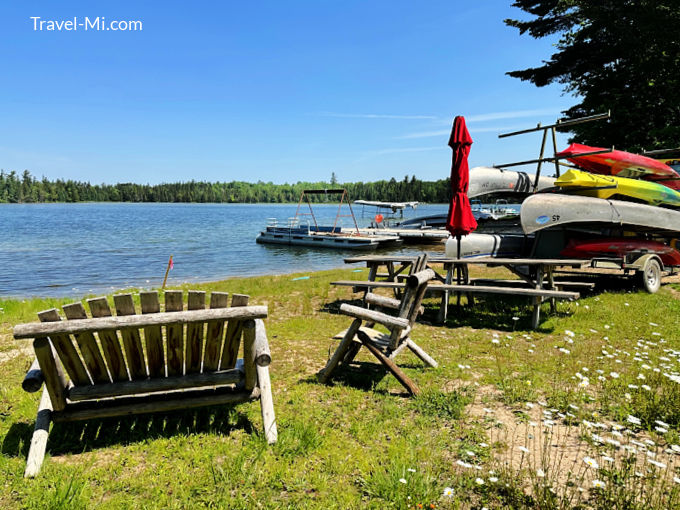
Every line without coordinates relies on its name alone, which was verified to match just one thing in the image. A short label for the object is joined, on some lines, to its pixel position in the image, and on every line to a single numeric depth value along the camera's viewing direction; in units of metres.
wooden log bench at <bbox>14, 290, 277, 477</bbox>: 2.88
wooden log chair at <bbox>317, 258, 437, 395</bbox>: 4.12
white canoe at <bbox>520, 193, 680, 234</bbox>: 8.86
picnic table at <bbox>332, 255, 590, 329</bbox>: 6.79
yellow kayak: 10.17
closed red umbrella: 7.89
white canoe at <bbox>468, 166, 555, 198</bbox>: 11.60
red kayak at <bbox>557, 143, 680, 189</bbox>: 11.66
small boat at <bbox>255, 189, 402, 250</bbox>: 32.53
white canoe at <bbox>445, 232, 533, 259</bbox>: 9.19
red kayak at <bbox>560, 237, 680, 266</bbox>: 9.44
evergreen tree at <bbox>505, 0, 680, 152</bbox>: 18.86
